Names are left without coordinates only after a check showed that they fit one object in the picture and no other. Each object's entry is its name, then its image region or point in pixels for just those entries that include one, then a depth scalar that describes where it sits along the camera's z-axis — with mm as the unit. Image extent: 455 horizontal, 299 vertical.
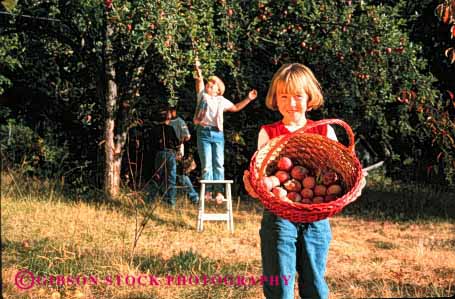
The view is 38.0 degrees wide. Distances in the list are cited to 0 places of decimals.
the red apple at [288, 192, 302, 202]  3115
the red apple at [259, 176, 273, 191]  3001
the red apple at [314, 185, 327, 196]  3156
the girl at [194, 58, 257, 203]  6832
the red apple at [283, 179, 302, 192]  3152
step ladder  6090
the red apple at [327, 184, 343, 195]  3166
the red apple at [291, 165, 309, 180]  3195
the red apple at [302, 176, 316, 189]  3160
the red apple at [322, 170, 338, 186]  3216
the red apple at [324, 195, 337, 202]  3154
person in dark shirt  7746
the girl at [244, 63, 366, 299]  3021
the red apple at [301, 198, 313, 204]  3119
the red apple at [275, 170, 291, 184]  3186
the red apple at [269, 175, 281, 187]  3106
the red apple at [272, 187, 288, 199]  3029
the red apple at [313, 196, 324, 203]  3116
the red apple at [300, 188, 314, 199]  3113
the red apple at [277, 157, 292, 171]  3221
